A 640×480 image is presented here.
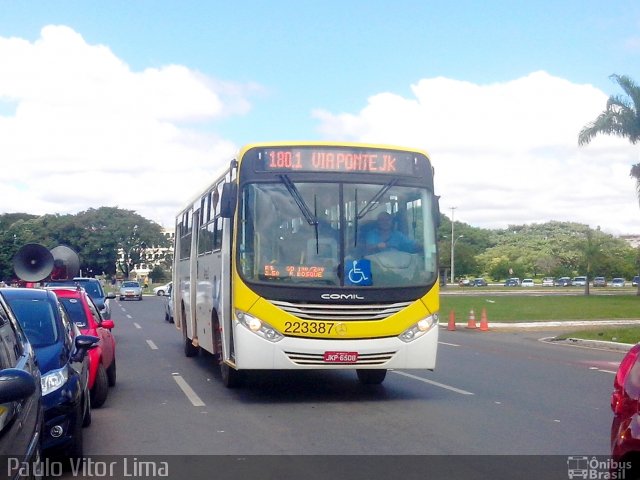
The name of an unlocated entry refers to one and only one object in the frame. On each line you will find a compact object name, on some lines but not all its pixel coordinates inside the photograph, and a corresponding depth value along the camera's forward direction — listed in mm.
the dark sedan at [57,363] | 7242
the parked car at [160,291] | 73500
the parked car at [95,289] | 22484
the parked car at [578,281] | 112394
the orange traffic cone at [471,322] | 30531
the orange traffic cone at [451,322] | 30805
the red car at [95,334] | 10930
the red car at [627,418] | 4789
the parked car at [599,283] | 109106
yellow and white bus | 11141
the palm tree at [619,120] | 44938
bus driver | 11531
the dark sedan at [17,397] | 4160
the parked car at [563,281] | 113012
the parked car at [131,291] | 60750
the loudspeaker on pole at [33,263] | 19156
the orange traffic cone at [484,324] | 29331
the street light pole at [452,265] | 89312
